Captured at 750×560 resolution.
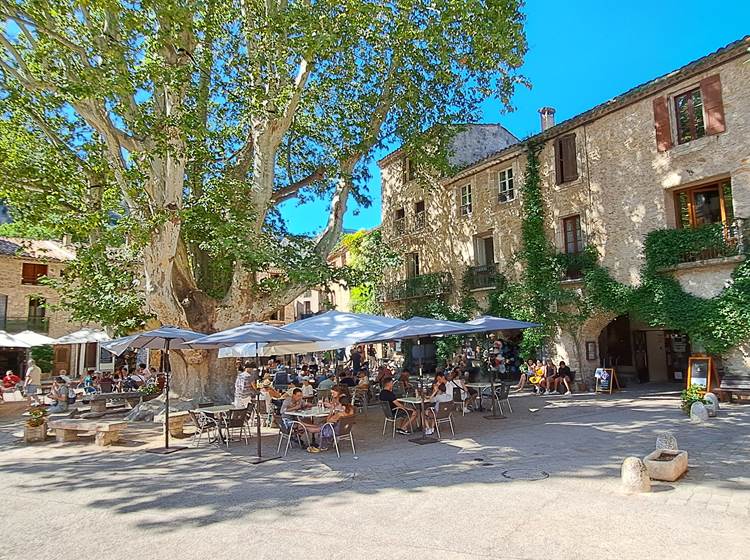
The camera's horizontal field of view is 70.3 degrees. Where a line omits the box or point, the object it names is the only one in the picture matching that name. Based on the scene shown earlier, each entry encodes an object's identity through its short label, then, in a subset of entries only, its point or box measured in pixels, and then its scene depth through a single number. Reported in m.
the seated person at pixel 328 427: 8.77
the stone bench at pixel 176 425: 11.03
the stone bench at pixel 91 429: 10.14
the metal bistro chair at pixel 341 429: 8.69
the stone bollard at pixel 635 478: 6.07
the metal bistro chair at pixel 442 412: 9.69
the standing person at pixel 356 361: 20.51
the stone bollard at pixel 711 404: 11.09
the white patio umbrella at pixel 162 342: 9.69
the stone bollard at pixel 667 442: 7.24
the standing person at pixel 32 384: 15.92
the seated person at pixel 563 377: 16.59
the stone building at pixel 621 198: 14.02
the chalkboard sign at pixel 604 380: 16.16
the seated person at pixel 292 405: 9.57
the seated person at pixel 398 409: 10.22
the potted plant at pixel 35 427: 10.81
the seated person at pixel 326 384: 13.20
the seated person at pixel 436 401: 9.79
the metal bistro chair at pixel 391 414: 10.34
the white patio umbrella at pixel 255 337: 8.71
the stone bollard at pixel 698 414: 10.47
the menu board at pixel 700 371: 13.24
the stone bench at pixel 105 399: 14.74
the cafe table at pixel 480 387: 12.57
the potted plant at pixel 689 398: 11.20
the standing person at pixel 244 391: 11.09
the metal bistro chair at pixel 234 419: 9.58
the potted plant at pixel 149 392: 16.14
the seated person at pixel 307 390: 12.44
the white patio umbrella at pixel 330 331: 10.41
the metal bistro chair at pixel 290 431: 9.12
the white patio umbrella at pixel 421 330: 10.56
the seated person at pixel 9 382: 20.92
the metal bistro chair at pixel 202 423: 10.20
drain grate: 6.88
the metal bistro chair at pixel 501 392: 12.32
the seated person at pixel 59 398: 15.75
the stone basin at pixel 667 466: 6.46
